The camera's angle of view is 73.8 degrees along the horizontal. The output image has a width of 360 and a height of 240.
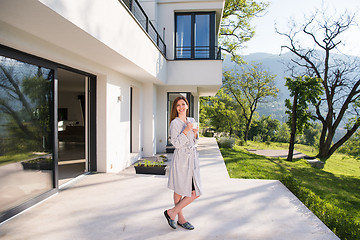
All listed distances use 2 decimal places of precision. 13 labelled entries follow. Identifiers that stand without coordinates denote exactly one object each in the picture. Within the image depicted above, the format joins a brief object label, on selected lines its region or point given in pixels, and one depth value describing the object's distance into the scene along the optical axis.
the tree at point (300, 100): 11.52
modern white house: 3.01
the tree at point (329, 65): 16.03
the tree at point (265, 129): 34.88
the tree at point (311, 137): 48.47
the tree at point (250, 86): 25.12
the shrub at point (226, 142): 13.38
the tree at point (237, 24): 16.75
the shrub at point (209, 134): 18.50
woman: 2.72
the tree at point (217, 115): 22.11
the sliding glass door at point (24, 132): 3.08
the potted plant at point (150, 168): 5.87
